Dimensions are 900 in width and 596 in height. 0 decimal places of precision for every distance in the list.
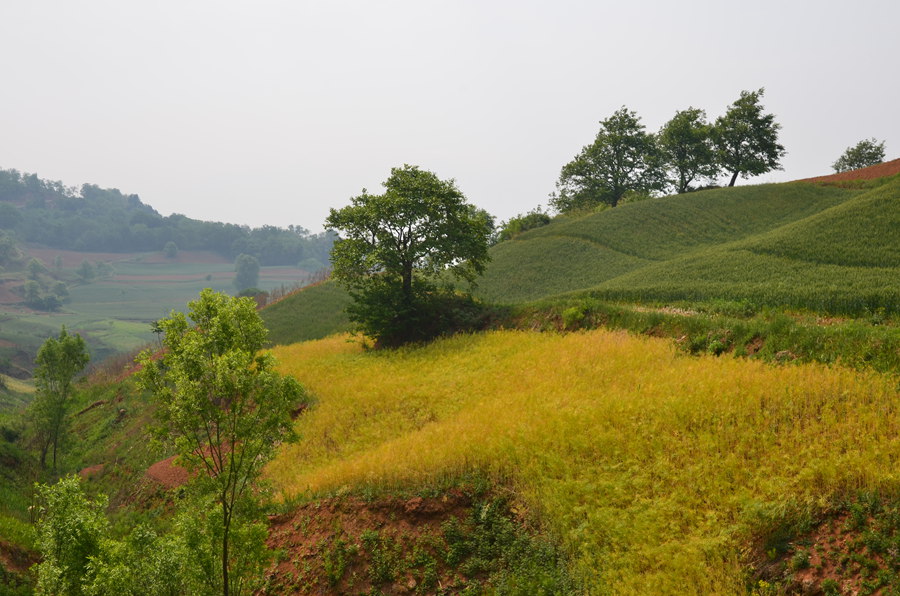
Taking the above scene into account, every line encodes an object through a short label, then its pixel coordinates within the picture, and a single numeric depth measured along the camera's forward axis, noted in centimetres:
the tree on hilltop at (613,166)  6938
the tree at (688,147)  6538
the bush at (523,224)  6343
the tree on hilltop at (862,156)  7781
